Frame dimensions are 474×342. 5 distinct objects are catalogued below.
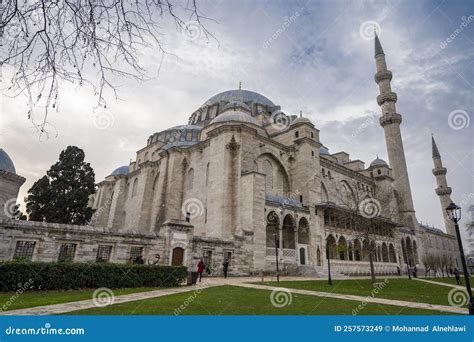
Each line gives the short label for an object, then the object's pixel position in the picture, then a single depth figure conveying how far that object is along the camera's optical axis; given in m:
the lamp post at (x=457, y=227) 6.14
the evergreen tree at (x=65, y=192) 26.17
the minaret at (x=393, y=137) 41.47
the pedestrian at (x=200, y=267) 15.02
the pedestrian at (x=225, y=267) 18.37
